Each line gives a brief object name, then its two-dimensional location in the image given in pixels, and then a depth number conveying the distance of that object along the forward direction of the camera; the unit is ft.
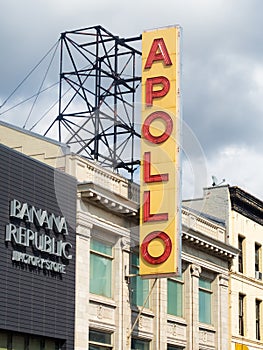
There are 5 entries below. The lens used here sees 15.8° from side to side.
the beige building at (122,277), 119.65
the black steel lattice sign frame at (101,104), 140.26
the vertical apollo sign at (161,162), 128.98
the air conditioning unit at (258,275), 176.35
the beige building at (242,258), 166.50
